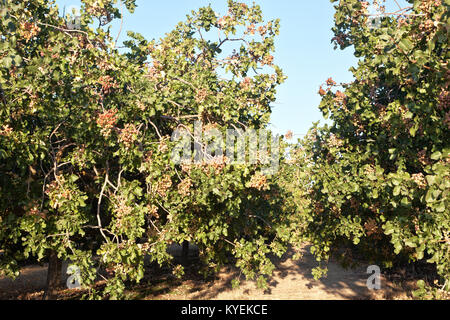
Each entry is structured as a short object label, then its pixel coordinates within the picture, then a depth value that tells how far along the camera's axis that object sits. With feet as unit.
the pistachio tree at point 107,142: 21.29
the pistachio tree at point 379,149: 18.17
